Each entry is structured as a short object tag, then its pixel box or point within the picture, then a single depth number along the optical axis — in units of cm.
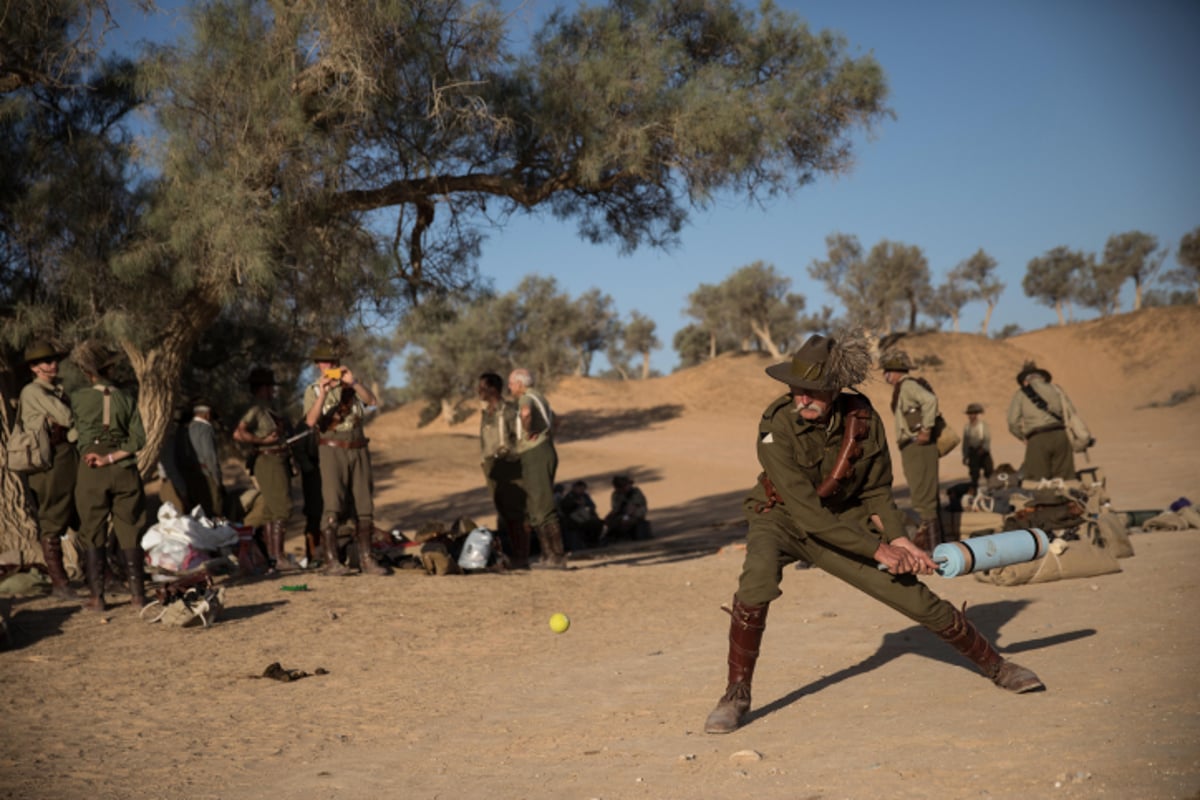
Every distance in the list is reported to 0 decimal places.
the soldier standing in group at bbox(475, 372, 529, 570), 1169
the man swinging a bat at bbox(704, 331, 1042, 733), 514
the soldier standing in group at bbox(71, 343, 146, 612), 848
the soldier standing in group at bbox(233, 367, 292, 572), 1088
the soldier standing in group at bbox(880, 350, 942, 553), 1080
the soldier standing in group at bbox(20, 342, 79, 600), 866
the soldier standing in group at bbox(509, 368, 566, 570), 1111
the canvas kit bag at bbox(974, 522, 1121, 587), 869
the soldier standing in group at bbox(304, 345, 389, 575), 1009
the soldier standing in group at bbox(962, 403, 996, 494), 1650
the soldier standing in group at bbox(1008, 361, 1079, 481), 1227
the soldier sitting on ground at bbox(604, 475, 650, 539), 1614
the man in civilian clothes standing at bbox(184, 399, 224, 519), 1198
